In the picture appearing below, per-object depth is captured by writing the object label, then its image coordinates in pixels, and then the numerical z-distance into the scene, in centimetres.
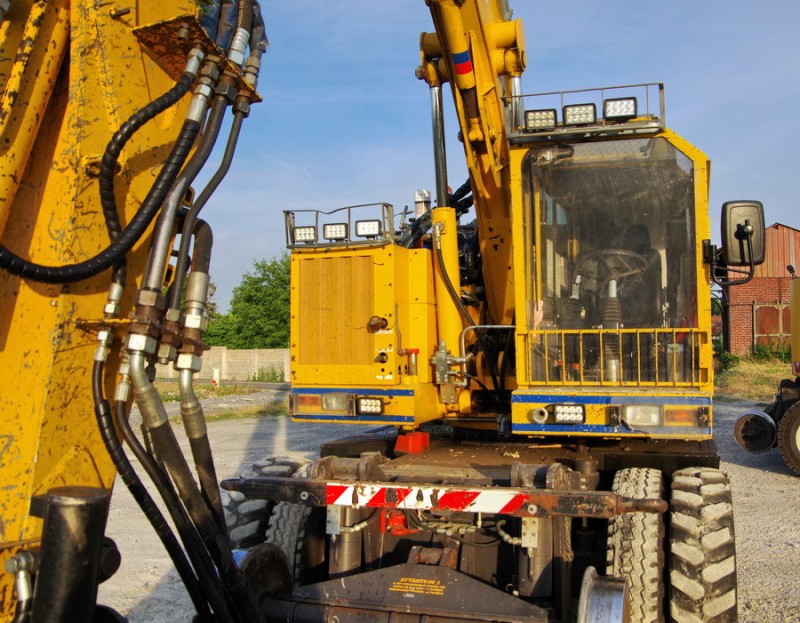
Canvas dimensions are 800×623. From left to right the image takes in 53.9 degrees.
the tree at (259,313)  4694
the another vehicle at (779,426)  1122
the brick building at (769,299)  2775
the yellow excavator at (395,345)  246
